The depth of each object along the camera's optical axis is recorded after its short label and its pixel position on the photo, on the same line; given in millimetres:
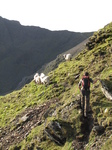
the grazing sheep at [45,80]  28152
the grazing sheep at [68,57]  34575
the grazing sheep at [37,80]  30719
